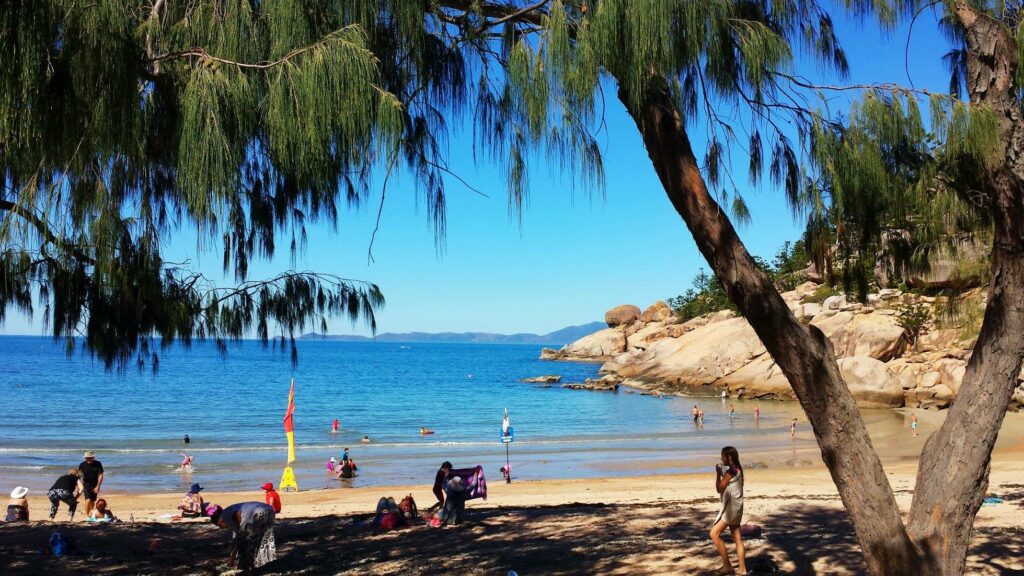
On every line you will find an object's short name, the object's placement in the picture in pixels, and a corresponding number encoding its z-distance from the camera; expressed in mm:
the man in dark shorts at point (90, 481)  13820
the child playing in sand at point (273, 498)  11362
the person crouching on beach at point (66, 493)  13195
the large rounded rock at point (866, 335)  39625
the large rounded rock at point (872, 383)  36281
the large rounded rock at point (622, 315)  95188
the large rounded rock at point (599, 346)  87812
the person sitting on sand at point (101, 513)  12766
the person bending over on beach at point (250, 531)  7340
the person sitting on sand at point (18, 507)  12234
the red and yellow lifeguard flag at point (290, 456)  15031
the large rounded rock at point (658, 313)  87875
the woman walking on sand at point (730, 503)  6375
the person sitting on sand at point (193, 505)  13969
